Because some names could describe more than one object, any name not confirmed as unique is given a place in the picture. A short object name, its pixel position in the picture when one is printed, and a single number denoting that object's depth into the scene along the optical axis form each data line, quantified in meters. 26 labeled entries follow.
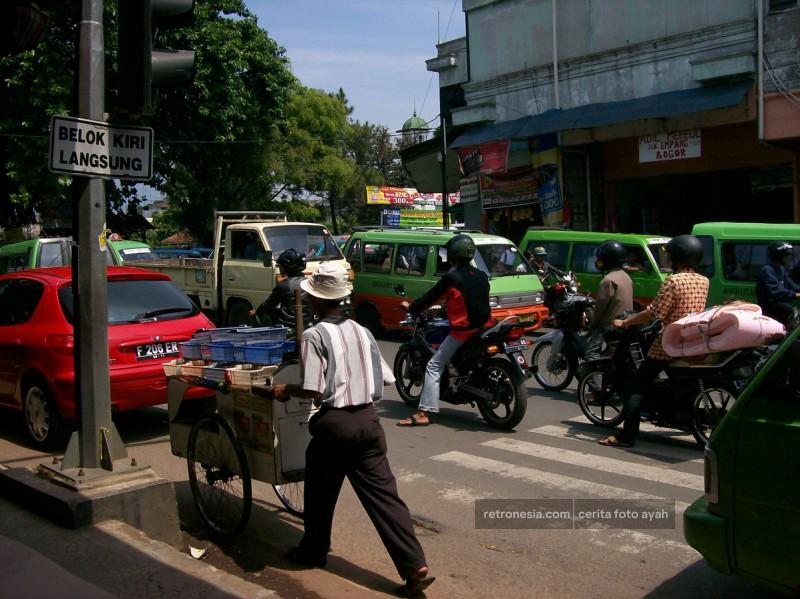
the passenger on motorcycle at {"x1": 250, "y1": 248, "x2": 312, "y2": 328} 8.25
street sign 4.99
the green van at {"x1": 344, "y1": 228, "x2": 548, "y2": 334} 13.45
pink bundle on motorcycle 6.40
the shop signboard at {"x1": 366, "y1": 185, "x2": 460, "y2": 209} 45.12
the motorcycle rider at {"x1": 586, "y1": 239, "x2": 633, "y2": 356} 8.64
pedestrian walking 4.32
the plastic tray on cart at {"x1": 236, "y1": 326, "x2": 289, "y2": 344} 5.50
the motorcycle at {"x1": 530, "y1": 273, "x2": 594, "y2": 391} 9.50
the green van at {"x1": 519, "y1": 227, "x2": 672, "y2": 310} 13.41
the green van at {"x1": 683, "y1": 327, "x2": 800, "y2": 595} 3.31
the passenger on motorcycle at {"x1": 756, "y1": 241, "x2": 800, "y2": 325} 9.91
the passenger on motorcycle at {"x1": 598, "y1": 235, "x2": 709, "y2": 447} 7.07
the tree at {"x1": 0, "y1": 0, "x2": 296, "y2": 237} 22.11
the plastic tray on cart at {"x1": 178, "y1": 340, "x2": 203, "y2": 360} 5.59
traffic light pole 5.20
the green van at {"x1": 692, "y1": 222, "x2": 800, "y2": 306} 11.52
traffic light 5.09
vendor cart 4.89
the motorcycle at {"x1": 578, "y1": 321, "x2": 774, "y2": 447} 6.80
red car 7.22
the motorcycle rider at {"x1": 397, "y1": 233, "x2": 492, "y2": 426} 7.92
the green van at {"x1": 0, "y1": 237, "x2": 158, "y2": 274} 15.06
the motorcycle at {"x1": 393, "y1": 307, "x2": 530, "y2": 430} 7.83
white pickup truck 14.27
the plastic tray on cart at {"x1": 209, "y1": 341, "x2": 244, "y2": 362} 5.24
